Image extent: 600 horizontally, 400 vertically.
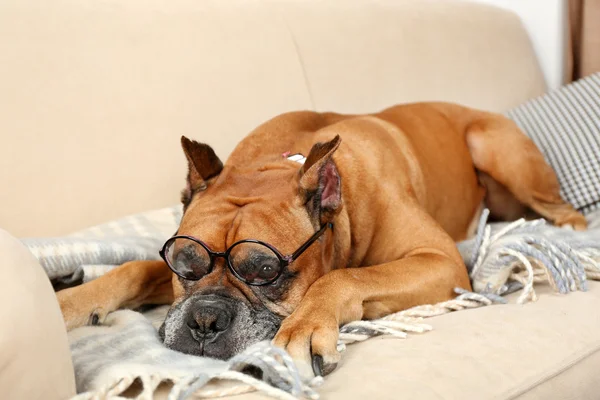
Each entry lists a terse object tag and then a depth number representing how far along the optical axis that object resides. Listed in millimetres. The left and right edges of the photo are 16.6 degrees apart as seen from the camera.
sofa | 1816
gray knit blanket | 1791
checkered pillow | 2532
